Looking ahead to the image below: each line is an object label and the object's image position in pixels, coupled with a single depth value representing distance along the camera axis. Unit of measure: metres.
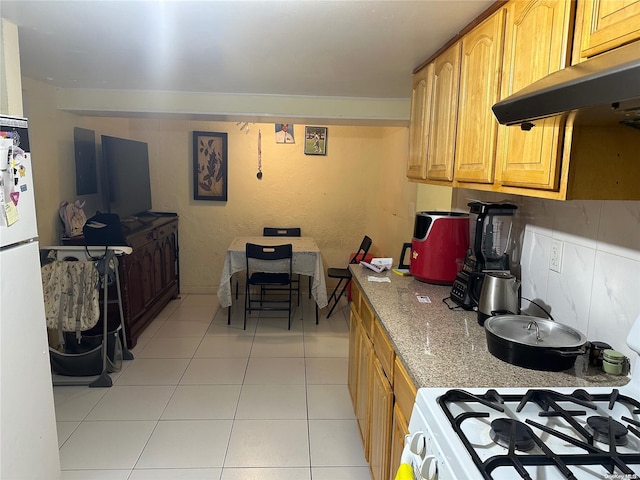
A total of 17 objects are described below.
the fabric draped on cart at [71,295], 2.88
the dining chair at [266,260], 4.13
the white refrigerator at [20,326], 1.62
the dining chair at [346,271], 4.70
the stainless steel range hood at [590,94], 0.74
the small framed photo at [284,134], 5.18
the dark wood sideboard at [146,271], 3.58
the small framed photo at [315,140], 5.22
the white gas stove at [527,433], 0.90
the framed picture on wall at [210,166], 5.16
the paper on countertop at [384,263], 2.70
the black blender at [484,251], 1.93
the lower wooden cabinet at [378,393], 1.56
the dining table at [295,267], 4.25
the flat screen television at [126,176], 3.84
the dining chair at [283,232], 5.22
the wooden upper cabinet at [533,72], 1.22
